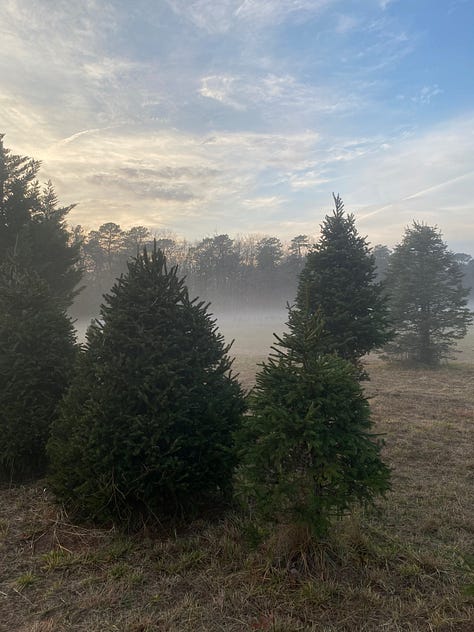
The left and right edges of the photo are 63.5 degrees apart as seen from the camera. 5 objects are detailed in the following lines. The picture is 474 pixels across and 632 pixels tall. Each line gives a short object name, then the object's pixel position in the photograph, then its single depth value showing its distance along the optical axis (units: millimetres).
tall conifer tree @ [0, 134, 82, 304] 13867
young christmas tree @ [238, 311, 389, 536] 3672
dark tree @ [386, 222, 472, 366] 20375
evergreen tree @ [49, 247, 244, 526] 4379
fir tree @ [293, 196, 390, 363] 9867
